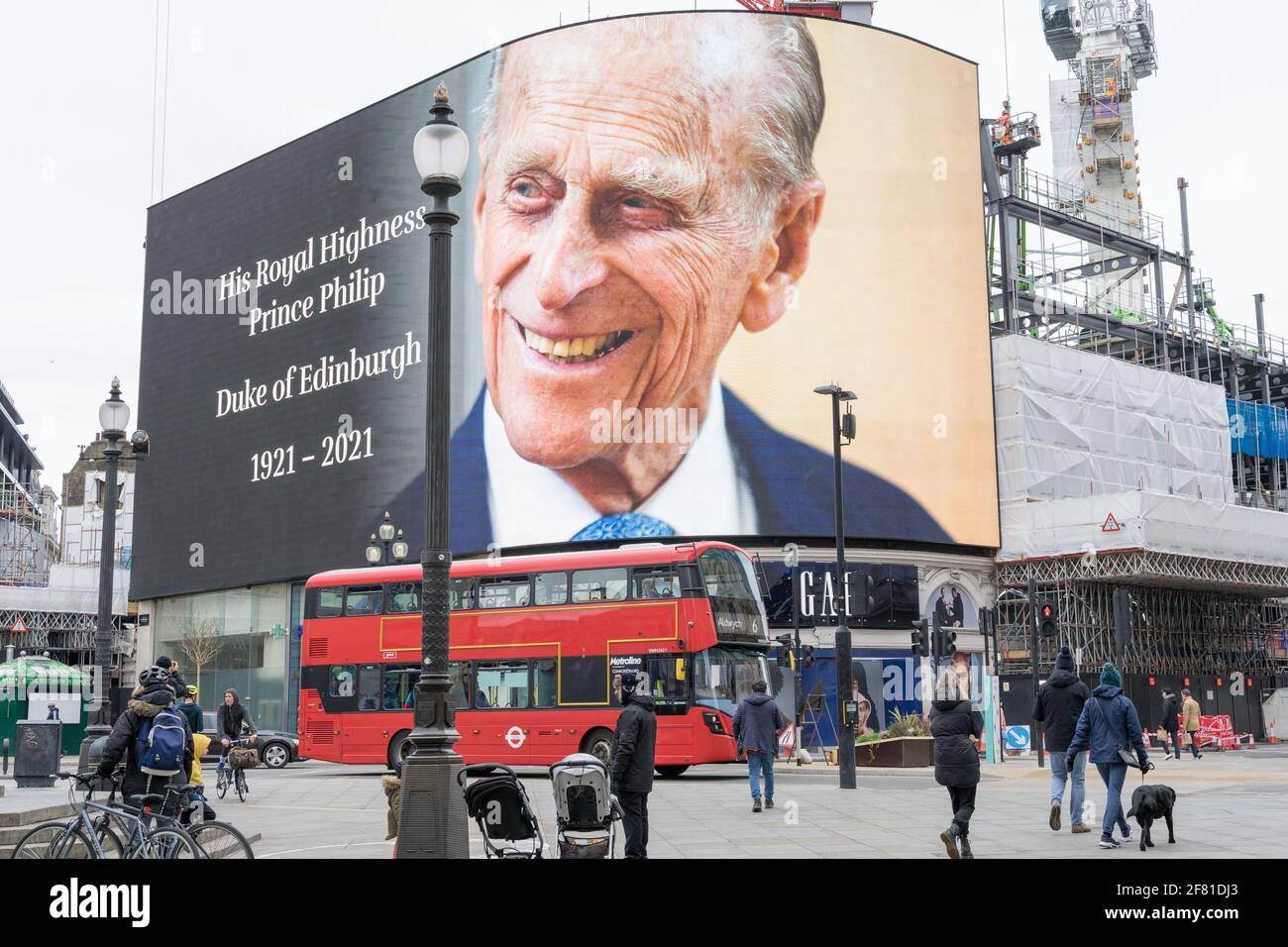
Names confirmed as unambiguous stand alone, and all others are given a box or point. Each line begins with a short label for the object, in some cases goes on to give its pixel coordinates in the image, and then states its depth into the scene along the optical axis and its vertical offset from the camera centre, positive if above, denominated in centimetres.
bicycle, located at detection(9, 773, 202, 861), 1035 -120
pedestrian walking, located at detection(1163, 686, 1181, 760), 3372 -116
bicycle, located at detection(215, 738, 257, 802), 2262 -163
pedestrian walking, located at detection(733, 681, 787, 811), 1948 -78
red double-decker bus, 2620 +52
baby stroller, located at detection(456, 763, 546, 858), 1128 -109
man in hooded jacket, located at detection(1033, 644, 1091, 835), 1529 -51
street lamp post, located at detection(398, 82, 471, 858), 1142 +78
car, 3800 -192
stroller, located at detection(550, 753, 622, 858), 1120 -105
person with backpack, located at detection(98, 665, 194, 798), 1204 -53
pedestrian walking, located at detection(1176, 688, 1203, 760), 3380 -117
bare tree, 5944 +157
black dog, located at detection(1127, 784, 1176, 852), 1341 -131
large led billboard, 4575 +1293
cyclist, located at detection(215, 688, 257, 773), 2262 -65
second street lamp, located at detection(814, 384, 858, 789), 2380 +15
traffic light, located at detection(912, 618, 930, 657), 2788 +61
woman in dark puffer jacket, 1258 -73
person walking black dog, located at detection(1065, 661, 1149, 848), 1391 -65
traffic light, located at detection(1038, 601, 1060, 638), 2867 +109
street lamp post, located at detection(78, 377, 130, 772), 2198 +244
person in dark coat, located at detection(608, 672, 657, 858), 1207 -75
